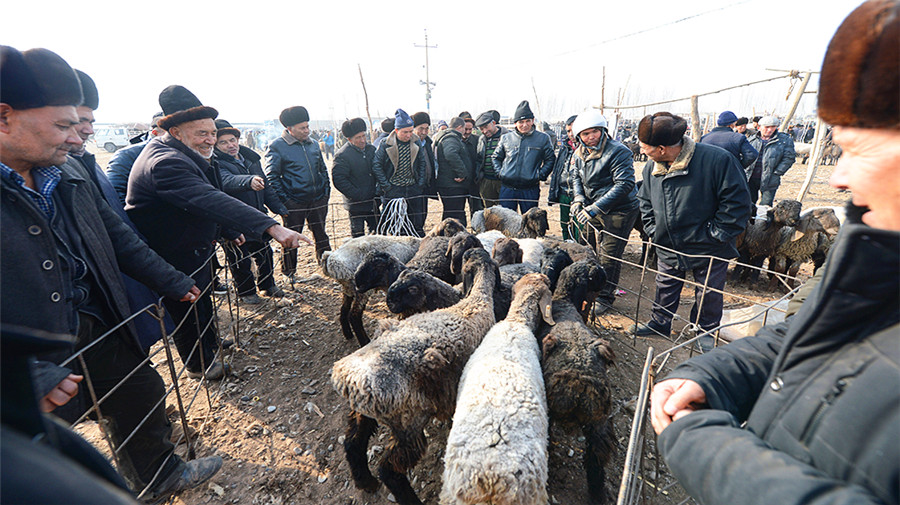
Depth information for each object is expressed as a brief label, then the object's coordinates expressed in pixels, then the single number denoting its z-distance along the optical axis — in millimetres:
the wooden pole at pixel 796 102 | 7991
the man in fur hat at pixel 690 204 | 3770
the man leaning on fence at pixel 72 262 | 1854
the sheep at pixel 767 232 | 6090
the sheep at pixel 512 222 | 6219
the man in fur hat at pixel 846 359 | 838
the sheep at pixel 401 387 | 2484
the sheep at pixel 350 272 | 4438
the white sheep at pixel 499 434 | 1951
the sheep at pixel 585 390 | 2545
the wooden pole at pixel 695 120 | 10343
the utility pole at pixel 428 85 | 28159
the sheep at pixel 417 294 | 3615
